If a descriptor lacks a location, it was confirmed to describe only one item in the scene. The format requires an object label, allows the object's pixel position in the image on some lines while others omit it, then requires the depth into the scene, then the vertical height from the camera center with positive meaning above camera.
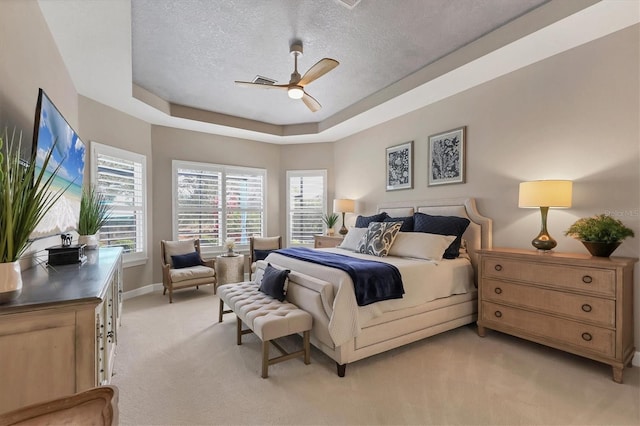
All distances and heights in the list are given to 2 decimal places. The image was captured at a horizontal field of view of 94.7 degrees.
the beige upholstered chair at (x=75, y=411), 0.71 -0.51
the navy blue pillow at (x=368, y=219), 4.59 -0.12
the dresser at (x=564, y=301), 2.33 -0.80
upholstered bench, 2.40 -0.93
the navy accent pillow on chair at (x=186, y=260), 4.77 -0.80
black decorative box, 2.11 -0.32
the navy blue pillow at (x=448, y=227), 3.51 -0.19
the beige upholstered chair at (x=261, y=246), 5.34 -0.64
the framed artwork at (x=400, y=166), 4.64 +0.74
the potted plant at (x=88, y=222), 3.00 -0.11
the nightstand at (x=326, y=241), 5.25 -0.54
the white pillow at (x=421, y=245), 3.34 -0.39
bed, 2.45 -0.86
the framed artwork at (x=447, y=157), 3.92 +0.76
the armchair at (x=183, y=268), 4.41 -0.91
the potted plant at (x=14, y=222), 1.22 -0.04
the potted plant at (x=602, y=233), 2.41 -0.18
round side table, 5.06 -1.00
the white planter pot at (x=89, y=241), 2.95 -0.30
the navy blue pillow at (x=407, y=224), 4.10 -0.17
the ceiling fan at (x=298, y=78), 2.84 +1.37
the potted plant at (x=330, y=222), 5.84 -0.21
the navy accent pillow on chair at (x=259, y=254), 5.30 -0.77
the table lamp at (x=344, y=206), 5.54 +0.11
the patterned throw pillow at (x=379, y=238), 3.61 -0.34
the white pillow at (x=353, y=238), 4.16 -0.39
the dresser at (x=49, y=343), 1.19 -0.56
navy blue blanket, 2.54 -0.60
